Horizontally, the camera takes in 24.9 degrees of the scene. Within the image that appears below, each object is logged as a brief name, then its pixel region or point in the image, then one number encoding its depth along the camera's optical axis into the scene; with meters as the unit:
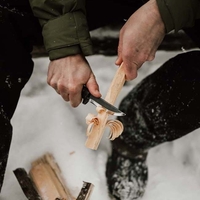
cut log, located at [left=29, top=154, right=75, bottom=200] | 1.13
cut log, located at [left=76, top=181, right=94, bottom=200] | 1.07
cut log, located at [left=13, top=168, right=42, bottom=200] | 1.11
